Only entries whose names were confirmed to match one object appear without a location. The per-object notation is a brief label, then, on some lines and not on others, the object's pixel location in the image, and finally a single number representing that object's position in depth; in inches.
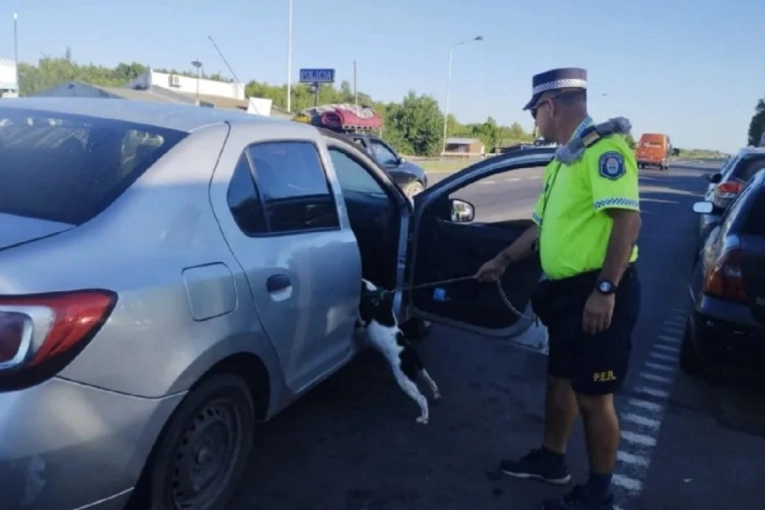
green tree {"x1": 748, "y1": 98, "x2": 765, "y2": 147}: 2527.1
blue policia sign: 959.6
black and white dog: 150.6
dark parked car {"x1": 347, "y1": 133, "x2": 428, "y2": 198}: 601.3
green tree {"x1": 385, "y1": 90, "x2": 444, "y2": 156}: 2049.7
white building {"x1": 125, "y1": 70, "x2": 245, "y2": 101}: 1925.4
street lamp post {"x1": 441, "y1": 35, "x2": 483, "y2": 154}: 1694.5
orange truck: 1806.1
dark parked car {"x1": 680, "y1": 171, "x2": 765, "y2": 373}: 156.1
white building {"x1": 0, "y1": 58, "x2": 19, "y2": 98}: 1279.5
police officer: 103.3
